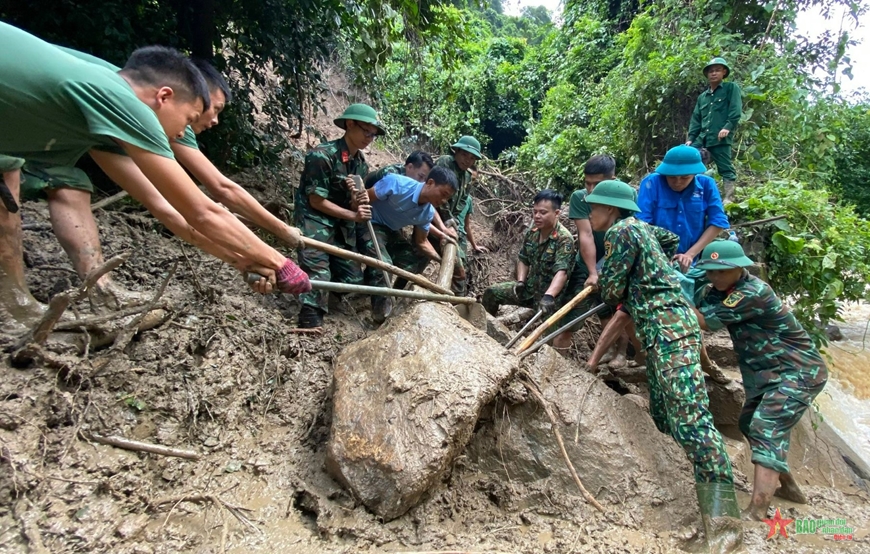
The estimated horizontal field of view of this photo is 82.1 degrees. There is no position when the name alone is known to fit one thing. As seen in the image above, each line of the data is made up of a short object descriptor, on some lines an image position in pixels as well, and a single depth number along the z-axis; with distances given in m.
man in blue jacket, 4.08
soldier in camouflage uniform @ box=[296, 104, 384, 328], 3.74
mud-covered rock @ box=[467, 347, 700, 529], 2.93
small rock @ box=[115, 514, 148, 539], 2.03
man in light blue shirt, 3.96
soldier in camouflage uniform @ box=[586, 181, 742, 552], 2.82
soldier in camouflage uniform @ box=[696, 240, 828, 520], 3.29
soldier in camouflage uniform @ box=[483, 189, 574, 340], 4.53
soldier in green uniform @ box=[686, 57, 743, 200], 5.41
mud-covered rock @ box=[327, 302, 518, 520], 2.36
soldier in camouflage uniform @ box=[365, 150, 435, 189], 4.76
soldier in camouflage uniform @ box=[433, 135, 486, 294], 5.04
